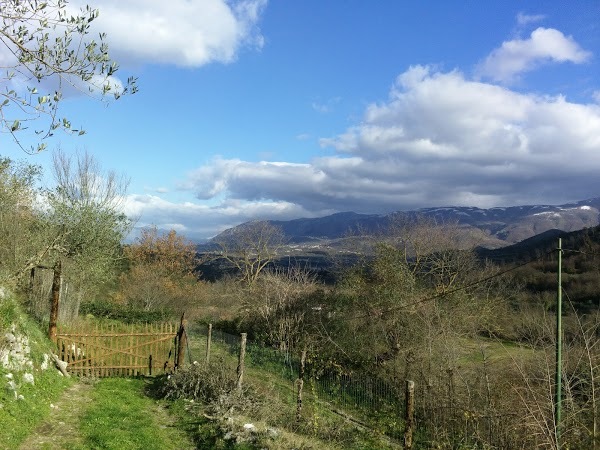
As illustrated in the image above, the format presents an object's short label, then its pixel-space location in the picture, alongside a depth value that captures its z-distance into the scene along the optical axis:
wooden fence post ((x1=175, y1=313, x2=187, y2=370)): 13.14
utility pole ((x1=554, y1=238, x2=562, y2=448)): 7.49
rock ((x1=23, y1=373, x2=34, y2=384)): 9.37
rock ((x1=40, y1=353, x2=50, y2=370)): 10.84
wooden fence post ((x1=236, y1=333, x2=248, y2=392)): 10.53
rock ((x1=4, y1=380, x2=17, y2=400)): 8.21
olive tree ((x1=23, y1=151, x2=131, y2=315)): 17.09
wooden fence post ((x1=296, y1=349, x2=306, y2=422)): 10.04
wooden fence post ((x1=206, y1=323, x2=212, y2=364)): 11.94
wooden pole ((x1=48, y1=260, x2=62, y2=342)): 12.72
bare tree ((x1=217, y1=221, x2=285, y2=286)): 35.38
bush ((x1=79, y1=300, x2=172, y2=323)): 24.38
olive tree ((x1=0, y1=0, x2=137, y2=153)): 4.14
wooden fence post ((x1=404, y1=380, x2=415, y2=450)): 7.72
